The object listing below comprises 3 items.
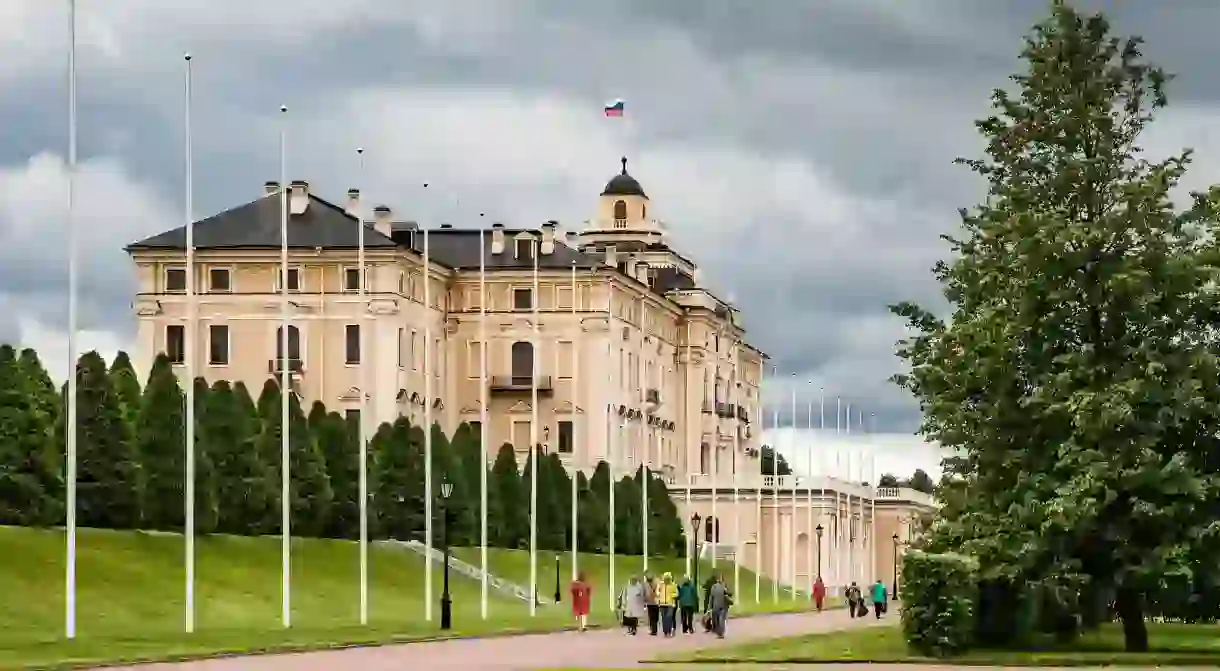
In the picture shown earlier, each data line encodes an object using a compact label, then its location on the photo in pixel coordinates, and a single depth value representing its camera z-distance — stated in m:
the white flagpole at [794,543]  163.62
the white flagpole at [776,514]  162.50
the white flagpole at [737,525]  164.21
